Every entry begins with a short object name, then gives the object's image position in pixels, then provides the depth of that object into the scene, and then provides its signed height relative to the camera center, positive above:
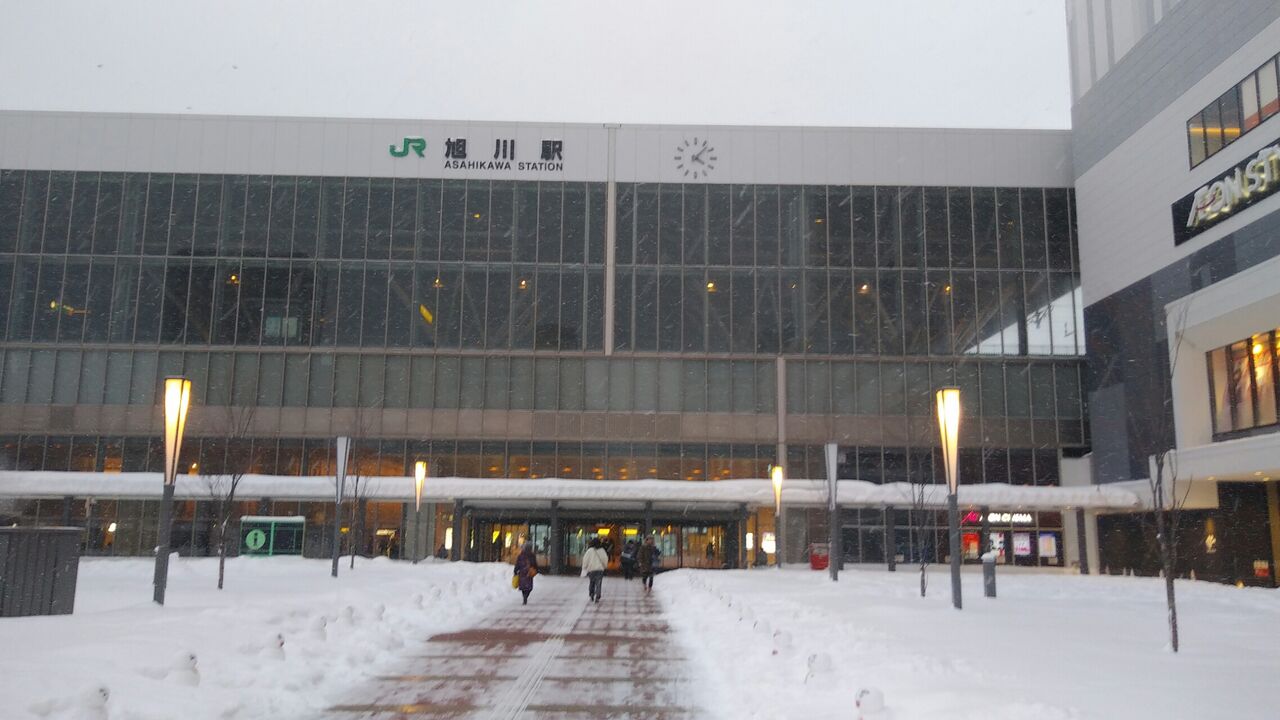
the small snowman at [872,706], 8.12 -1.36
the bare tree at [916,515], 32.31 +0.61
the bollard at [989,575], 22.78 -0.92
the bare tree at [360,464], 46.19 +2.80
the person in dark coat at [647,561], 31.33 -0.98
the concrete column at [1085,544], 44.88 -0.44
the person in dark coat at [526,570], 24.89 -1.03
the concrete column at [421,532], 47.97 -0.29
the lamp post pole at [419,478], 37.59 +1.72
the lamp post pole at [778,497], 38.03 +1.19
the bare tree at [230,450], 42.62 +3.27
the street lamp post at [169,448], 15.91 +1.16
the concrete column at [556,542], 45.81 -0.65
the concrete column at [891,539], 44.16 -0.32
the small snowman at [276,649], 11.46 -1.37
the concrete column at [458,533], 44.99 -0.30
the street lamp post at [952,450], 18.62 +1.48
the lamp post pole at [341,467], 31.67 +1.75
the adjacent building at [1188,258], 34.47 +10.61
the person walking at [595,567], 25.70 -0.97
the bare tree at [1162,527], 12.85 +0.10
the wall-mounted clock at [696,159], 52.03 +18.28
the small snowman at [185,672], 9.48 -1.36
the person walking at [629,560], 33.83 -1.04
